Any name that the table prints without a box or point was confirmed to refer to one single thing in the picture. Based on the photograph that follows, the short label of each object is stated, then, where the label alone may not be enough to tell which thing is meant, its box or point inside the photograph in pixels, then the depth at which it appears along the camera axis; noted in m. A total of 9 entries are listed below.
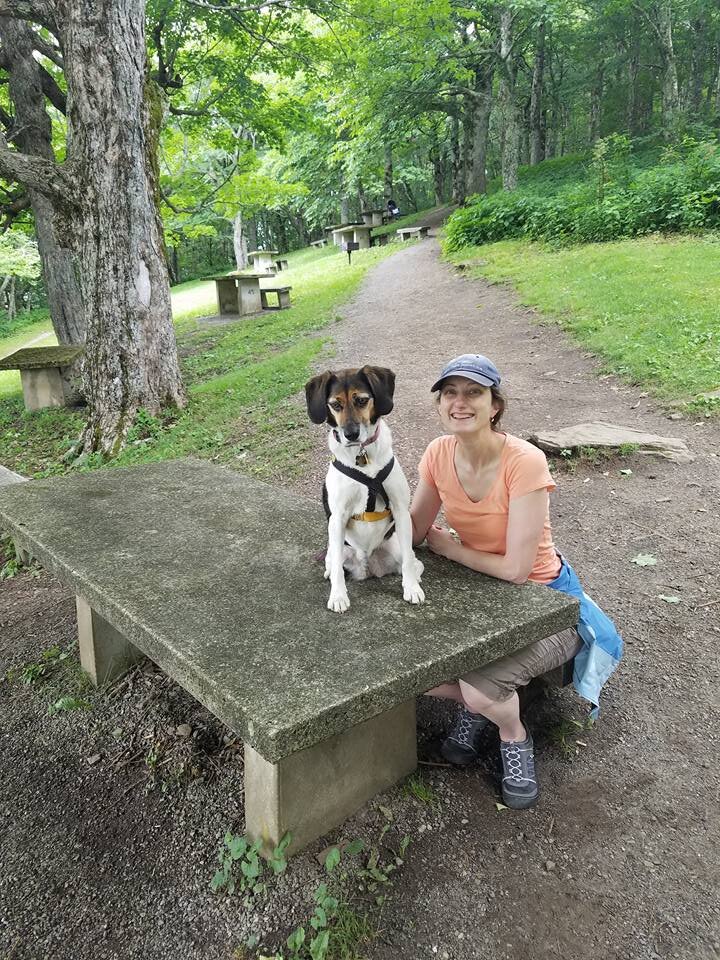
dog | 2.34
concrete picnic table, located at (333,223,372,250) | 26.45
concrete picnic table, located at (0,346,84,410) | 10.22
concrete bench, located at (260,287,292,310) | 16.94
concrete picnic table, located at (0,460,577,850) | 1.93
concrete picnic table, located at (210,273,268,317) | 17.20
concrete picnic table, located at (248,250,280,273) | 27.84
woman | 2.53
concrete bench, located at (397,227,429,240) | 25.08
